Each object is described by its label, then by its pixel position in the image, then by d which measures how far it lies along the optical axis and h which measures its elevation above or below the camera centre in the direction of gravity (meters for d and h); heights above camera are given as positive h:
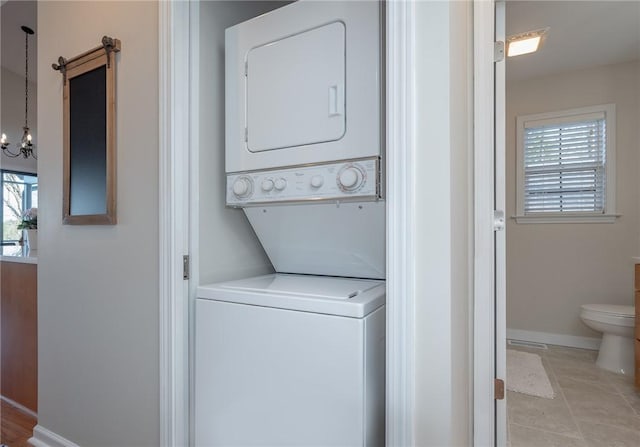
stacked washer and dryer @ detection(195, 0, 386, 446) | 0.98 -0.04
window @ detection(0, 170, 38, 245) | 5.18 +0.36
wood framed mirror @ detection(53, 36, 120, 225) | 1.53 +0.40
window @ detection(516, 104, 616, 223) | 3.18 +0.55
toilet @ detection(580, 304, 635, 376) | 2.67 -0.88
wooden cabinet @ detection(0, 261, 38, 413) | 2.17 -0.73
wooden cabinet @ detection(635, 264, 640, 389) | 2.30 -0.69
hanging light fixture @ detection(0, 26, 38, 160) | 3.95 +1.17
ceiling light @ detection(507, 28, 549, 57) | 2.37 +1.30
